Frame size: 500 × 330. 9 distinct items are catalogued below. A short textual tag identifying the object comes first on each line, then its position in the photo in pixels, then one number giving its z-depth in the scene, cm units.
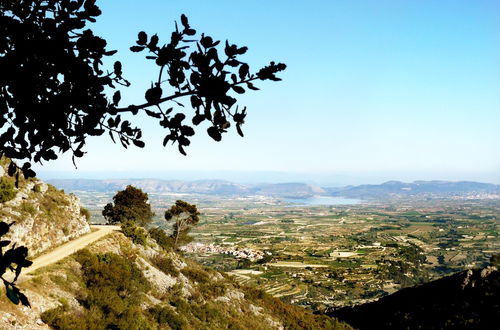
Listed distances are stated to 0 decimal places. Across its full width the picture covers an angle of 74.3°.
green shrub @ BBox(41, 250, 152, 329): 1395
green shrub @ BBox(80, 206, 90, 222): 3239
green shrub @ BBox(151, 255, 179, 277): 2605
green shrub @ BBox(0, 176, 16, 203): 2081
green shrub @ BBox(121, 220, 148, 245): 2878
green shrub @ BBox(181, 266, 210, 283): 2792
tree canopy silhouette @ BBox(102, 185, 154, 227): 4294
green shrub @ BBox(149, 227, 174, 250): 3844
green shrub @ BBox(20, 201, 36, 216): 2149
